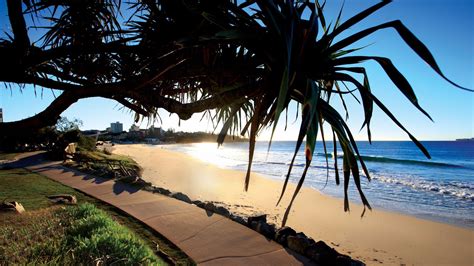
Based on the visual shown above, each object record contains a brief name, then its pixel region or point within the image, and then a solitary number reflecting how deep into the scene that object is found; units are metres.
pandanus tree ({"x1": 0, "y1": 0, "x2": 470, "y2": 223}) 1.68
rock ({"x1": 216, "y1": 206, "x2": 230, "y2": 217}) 5.59
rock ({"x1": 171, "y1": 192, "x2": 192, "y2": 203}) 6.82
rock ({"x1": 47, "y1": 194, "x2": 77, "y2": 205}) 5.94
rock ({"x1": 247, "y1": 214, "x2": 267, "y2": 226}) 4.90
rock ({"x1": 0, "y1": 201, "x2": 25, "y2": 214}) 4.95
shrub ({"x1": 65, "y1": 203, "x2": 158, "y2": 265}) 3.14
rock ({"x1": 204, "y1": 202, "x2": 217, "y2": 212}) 5.78
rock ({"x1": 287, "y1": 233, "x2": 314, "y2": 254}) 3.96
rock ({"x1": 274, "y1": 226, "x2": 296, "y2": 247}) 4.22
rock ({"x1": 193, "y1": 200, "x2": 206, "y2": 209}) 6.09
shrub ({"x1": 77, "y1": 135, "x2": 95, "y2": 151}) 18.09
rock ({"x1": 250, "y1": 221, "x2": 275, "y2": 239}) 4.52
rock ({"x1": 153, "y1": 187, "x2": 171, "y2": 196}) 7.34
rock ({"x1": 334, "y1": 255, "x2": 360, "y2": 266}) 3.68
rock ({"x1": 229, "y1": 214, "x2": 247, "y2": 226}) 5.09
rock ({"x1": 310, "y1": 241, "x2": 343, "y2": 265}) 3.73
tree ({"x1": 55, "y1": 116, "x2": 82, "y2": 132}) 32.86
